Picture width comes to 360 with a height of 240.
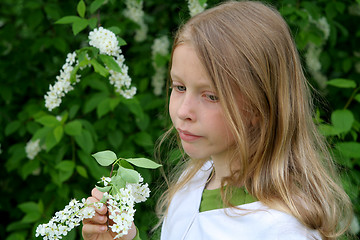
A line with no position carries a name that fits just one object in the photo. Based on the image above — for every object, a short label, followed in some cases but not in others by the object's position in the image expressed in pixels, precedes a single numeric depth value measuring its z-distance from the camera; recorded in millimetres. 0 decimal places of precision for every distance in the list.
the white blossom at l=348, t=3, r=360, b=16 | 3082
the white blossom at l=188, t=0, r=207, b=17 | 2168
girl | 1175
